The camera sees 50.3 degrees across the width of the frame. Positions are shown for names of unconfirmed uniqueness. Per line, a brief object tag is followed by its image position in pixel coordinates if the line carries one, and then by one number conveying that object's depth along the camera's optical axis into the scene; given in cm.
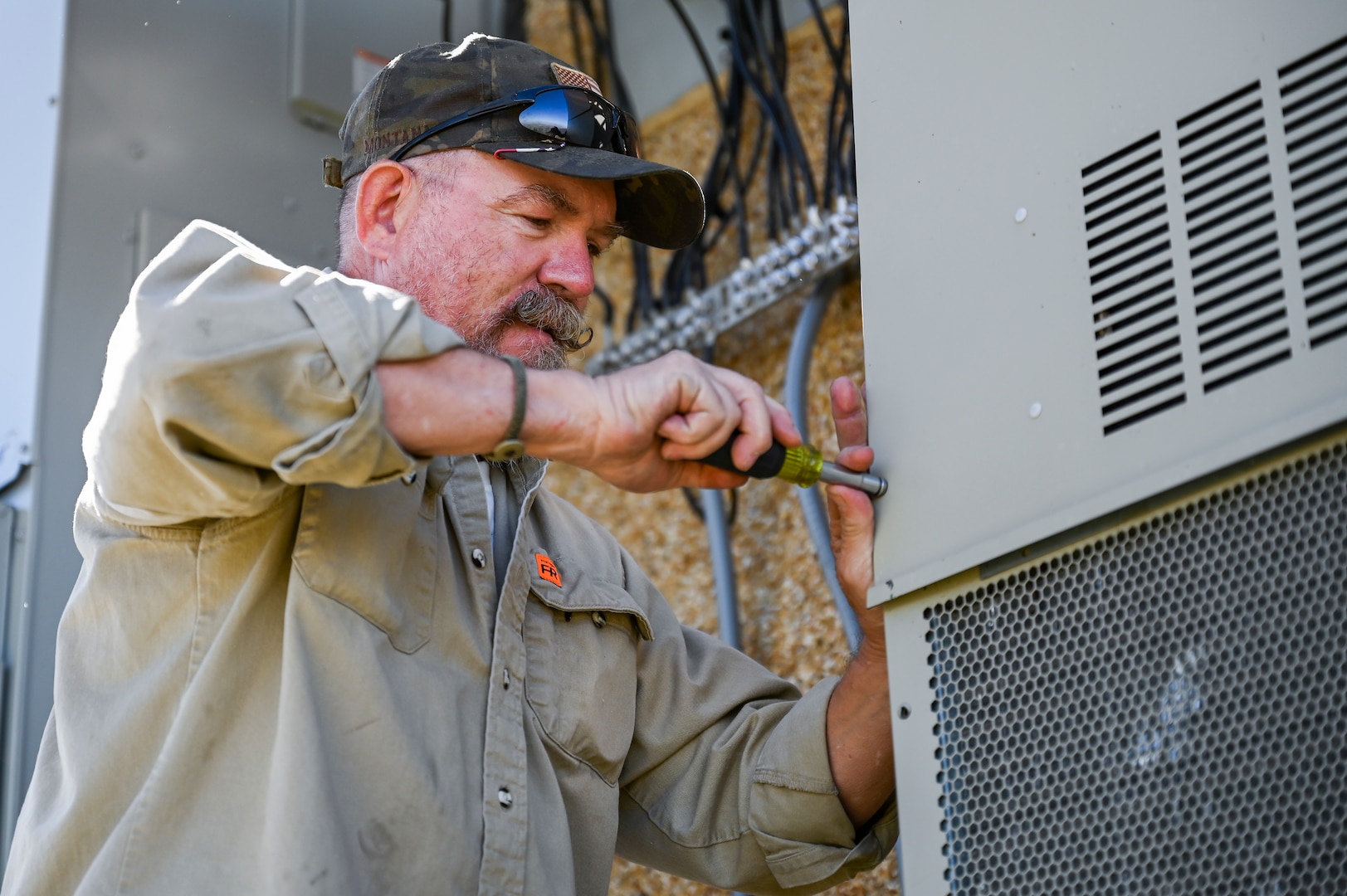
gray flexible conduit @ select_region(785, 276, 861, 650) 176
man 101
